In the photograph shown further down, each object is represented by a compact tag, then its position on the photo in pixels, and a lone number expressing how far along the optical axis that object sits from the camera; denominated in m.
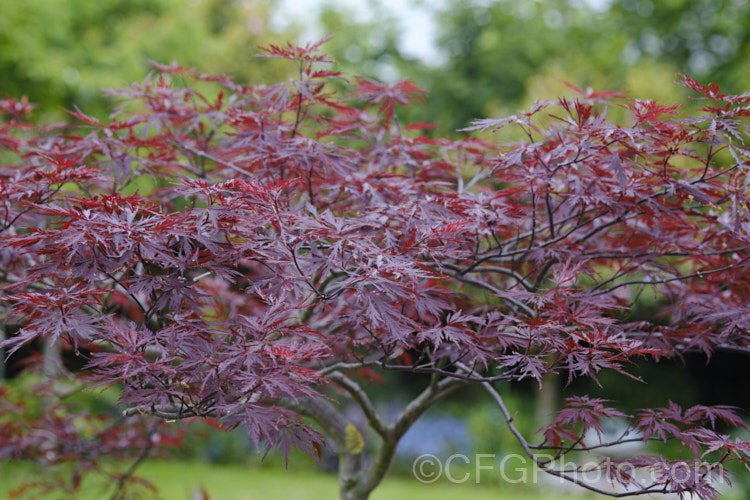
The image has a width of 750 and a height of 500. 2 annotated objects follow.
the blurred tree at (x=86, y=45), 6.79
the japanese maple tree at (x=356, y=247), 1.74
